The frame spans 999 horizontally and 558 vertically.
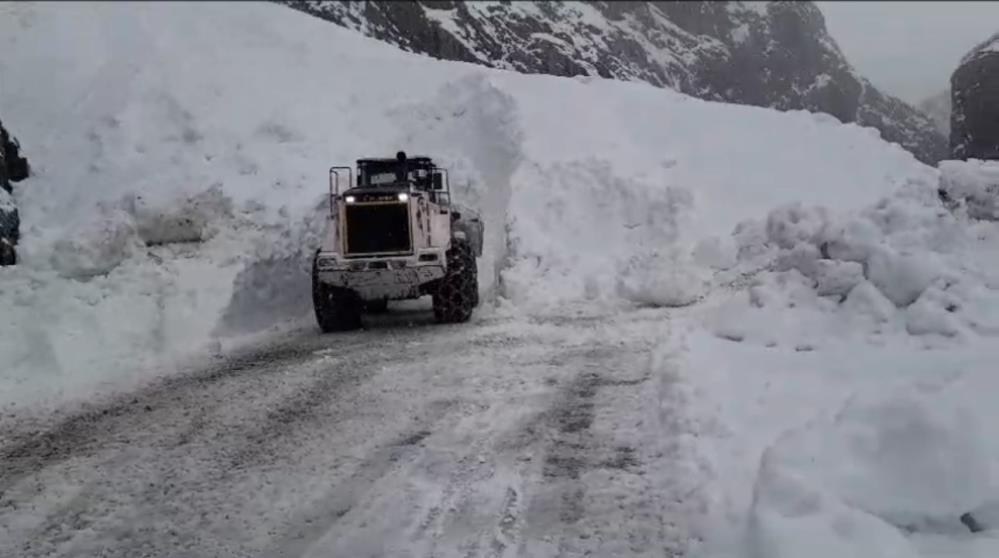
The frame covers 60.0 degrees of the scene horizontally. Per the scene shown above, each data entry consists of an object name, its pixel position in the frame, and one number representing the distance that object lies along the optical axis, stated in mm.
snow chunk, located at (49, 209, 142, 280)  11172
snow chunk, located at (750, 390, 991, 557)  3768
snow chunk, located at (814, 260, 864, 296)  7922
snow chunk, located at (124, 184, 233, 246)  12938
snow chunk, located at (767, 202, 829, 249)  9562
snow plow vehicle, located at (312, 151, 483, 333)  10562
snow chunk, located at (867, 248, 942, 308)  7195
